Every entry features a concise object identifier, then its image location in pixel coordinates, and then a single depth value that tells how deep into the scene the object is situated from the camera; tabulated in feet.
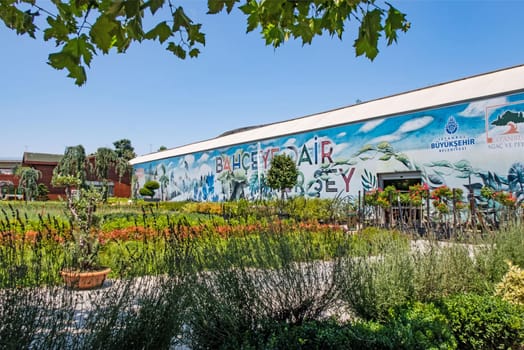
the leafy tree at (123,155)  116.47
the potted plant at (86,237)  16.03
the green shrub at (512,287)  11.49
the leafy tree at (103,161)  109.91
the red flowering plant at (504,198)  29.67
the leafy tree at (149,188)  96.07
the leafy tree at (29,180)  95.09
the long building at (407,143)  34.86
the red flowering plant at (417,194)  31.86
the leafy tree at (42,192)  99.45
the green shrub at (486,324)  9.50
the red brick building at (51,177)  109.70
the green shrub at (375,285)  10.59
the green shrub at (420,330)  7.75
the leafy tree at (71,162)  96.78
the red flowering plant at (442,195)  32.89
